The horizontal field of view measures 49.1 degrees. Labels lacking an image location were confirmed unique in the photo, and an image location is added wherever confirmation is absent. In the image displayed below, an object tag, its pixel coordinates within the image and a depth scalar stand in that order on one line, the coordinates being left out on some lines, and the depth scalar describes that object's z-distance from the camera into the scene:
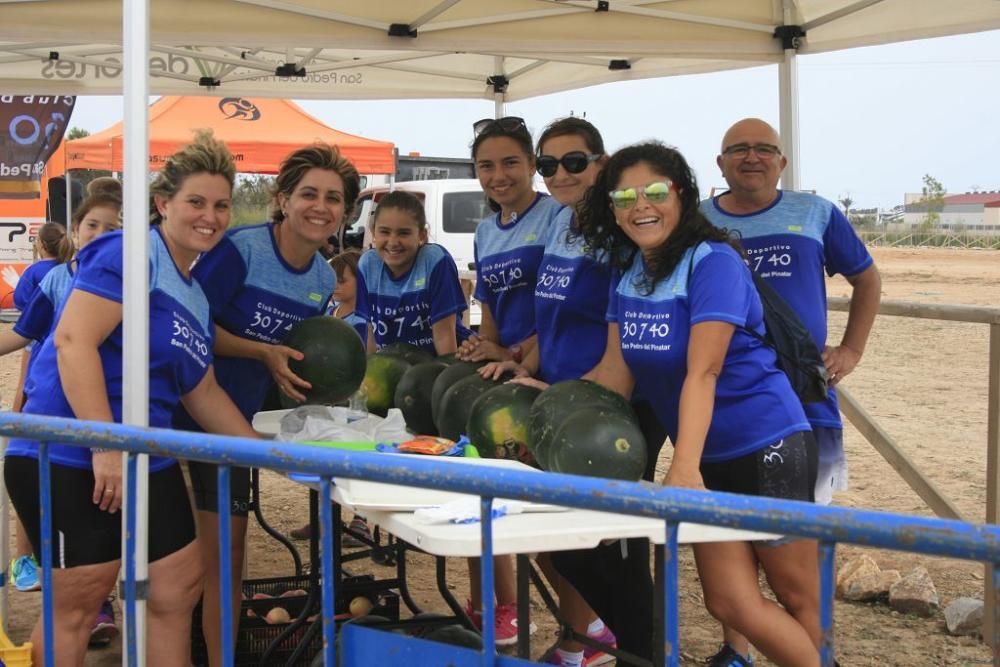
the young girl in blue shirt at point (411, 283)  4.80
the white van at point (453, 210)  14.41
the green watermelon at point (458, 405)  3.79
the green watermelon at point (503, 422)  3.50
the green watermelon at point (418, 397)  4.09
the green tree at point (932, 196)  75.31
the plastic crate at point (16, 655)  3.66
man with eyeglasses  4.10
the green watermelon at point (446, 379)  3.97
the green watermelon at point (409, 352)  4.51
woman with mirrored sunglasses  3.09
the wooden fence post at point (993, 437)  5.03
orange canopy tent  15.01
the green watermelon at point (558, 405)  3.20
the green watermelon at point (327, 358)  3.95
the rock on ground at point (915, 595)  5.52
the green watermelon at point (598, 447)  3.00
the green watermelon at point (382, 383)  4.38
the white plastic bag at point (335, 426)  3.67
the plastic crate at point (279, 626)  4.39
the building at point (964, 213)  61.62
